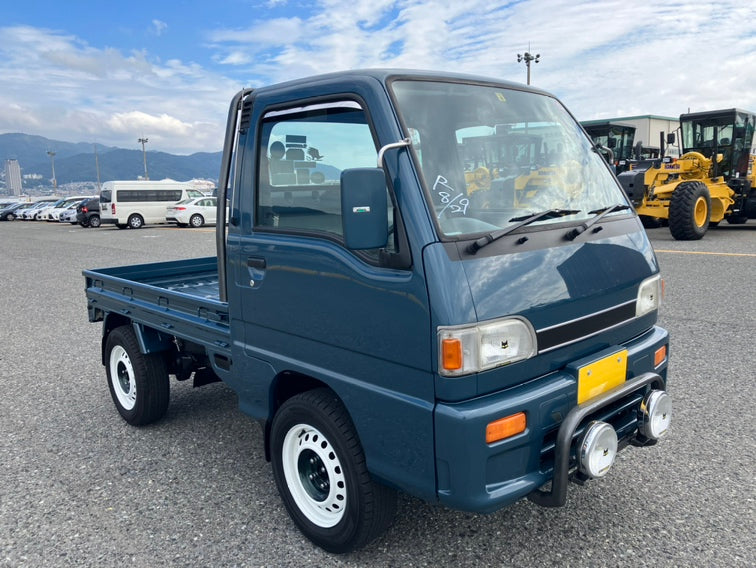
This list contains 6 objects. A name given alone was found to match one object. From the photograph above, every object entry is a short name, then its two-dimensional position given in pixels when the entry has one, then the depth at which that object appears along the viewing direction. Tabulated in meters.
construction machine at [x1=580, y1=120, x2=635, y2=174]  17.70
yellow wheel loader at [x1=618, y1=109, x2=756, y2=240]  14.36
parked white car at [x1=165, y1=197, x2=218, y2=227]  26.56
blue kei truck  2.13
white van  27.06
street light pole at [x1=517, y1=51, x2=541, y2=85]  41.16
